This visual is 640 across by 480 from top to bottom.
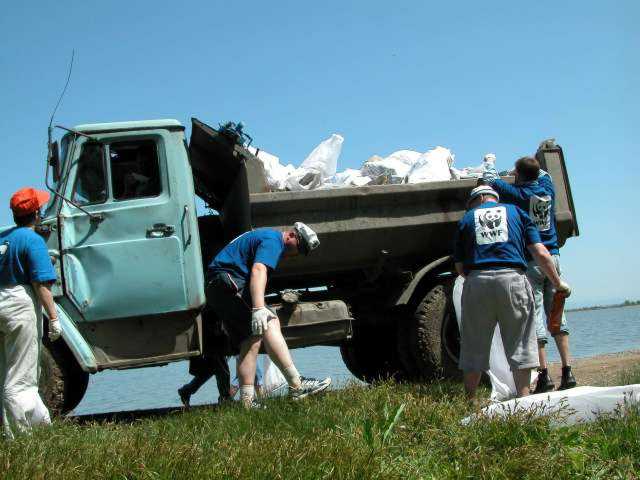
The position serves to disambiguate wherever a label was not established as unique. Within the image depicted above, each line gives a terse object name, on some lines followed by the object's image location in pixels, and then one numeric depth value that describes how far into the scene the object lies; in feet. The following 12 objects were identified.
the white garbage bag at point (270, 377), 20.94
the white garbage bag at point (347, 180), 21.83
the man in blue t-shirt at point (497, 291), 16.99
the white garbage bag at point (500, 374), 18.96
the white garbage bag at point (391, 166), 22.36
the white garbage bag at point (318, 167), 21.18
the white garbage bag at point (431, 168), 22.23
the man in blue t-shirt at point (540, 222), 20.16
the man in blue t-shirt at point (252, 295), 17.24
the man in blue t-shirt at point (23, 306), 15.65
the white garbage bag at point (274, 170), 20.72
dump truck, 18.76
